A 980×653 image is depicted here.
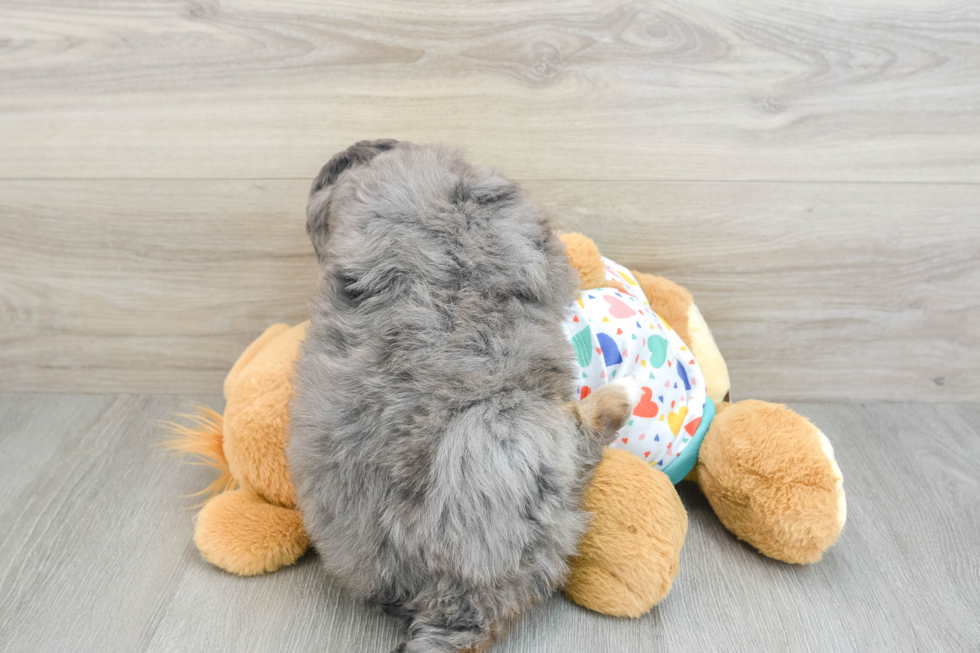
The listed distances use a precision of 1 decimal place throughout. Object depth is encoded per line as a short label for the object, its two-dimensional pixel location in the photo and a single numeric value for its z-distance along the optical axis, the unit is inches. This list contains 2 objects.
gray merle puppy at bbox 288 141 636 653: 22.9
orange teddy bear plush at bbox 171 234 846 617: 27.0
